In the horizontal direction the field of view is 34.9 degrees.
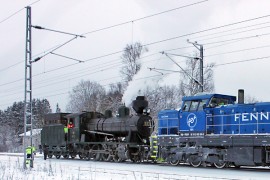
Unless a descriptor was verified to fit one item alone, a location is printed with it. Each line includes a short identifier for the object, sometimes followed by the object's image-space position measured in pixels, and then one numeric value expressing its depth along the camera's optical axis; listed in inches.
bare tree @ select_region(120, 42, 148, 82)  2348.7
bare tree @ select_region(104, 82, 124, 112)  2408.7
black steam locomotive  1040.8
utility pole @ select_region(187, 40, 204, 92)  1069.1
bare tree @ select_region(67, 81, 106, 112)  3307.1
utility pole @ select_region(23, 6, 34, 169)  888.6
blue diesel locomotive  745.6
